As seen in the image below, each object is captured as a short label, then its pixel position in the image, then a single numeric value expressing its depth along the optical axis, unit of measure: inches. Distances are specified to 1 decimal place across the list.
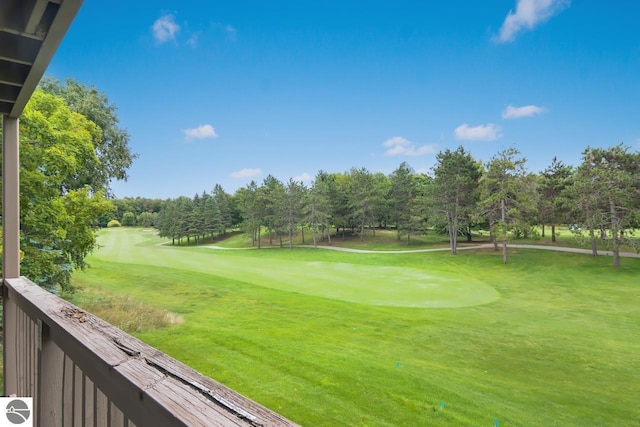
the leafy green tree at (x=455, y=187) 920.9
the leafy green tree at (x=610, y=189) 664.4
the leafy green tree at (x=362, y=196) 1167.6
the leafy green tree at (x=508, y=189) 767.1
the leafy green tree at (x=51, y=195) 265.6
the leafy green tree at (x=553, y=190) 882.6
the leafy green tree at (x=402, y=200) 1119.0
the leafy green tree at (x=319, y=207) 1129.4
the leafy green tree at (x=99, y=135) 464.4
